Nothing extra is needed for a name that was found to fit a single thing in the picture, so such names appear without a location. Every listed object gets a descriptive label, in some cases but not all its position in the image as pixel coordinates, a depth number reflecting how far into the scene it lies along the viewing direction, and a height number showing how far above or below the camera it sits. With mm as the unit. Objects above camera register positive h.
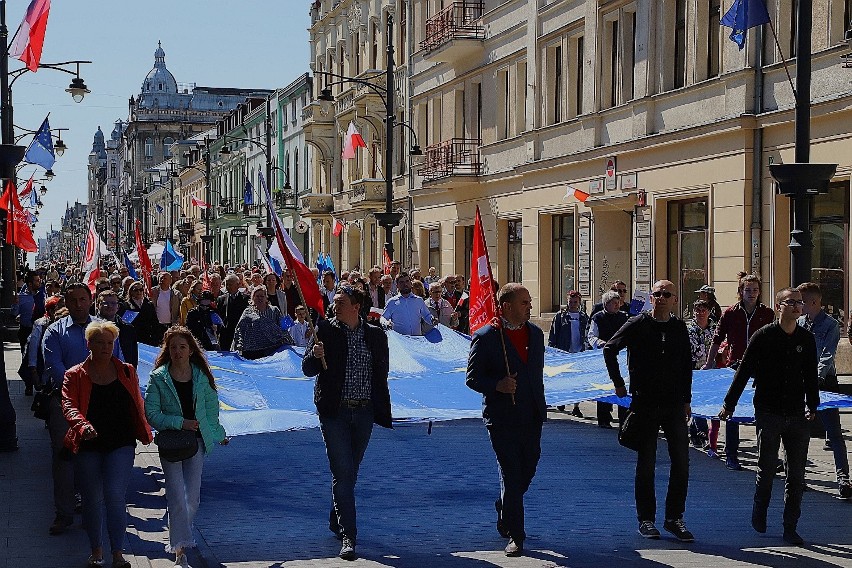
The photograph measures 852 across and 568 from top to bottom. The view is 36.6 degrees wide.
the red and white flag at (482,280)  11914 -200
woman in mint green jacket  8492 -985
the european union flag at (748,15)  17531 +3333
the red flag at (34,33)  21766 +3887
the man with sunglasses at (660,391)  9266 -957
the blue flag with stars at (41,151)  31656 +2749
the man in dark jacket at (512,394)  8805 -925
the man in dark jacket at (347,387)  8938 -889
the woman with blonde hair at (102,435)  8352 -1137
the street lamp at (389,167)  30609 +2279
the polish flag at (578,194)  27062 +1376
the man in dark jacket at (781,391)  9320 -969
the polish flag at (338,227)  49938 +1296
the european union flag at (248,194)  56000 +2947
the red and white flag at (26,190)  42019 +2401
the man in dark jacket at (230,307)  17516 -642
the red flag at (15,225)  24216 +786
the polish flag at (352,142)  37906 +3477
